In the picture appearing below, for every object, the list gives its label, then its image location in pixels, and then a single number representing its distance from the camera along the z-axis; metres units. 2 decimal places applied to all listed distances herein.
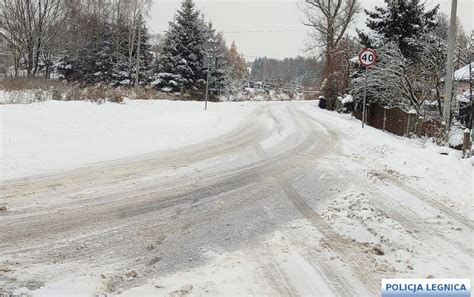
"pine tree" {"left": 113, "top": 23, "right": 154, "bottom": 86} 46.41
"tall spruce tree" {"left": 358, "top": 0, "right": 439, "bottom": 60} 25.06
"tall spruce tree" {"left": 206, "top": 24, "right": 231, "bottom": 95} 41.99
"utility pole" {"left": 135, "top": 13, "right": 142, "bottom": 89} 41.12
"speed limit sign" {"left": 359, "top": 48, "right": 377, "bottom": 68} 16.16
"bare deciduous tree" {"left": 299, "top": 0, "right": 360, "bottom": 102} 39.75
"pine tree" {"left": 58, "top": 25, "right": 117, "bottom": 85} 47.34
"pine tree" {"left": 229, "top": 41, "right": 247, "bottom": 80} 92.88
